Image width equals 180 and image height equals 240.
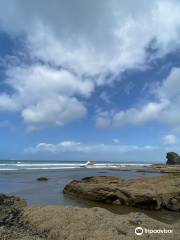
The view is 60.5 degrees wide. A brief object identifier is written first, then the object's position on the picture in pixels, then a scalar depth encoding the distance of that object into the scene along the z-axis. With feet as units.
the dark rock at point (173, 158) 155.94
